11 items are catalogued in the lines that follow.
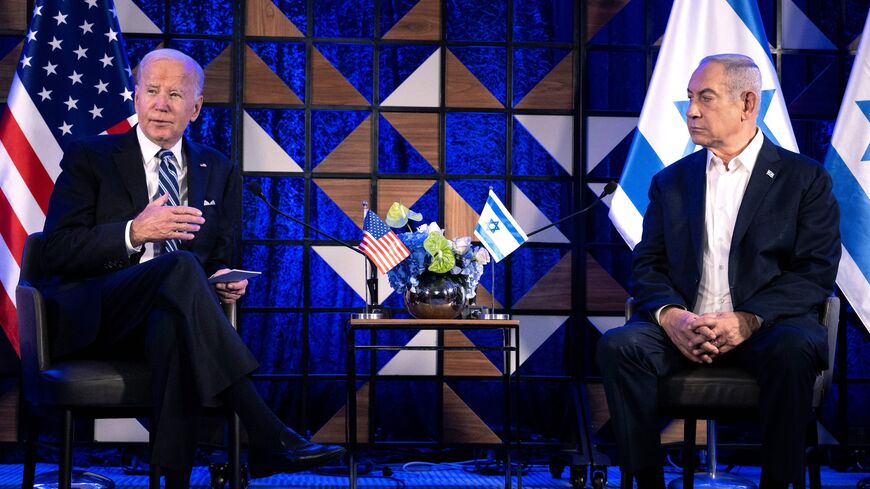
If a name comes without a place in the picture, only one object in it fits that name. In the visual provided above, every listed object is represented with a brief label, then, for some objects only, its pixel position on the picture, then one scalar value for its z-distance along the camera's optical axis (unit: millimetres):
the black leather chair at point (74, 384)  5609
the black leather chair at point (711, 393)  5746
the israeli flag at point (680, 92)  8383
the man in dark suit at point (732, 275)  5587
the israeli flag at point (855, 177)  8055
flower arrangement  7629
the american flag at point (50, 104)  8258
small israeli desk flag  8031
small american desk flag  7555
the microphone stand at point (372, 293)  7664
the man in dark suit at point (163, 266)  5453
